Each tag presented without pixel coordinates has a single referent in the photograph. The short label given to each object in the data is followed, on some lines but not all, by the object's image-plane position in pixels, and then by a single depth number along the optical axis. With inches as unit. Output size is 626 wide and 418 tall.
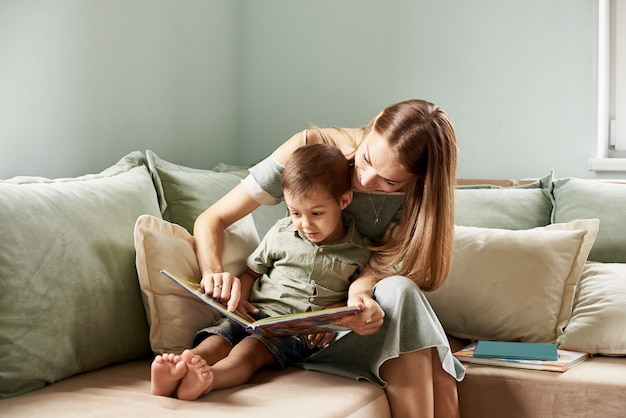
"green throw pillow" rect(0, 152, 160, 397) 60.6
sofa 60.4
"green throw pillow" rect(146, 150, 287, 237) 84.7
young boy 67.5
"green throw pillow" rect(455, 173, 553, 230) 92.6
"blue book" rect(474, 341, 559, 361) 73.5
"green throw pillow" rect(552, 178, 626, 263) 87.9
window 103.3
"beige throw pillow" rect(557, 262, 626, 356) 75.5
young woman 65.3
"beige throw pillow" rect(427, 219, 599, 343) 79.6
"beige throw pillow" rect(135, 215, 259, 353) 69.7
